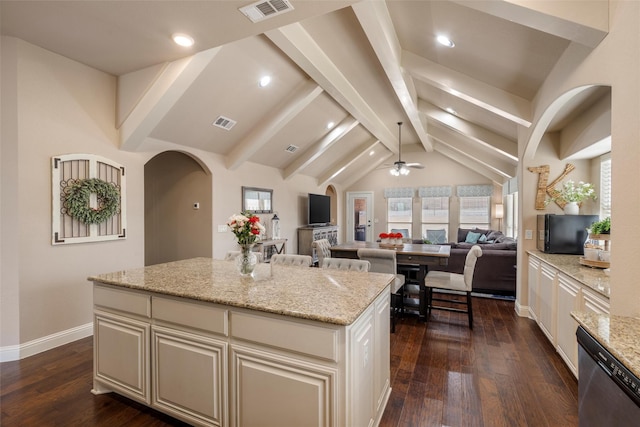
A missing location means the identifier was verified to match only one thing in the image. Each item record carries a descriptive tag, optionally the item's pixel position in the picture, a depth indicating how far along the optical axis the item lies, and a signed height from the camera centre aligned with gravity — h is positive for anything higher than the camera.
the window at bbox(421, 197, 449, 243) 8.94 -0.20
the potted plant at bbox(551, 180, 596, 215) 3.34 +0.19
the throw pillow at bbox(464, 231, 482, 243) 7.46 -0.66
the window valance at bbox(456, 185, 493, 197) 8.38 +0.61
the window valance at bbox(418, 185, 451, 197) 8.84 +0.63
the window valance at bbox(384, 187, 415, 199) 9.32 +0.63
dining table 3.77 -0.61
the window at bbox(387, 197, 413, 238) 9.40 -0.08
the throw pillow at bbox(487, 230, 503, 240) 6.71 -0.56
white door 9.96 -0.15
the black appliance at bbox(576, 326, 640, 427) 0.92 -0.64
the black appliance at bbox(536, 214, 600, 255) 3.31 -0.24
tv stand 7.50 -0.66
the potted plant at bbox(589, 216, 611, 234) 2.45 -0.14
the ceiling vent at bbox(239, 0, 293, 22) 2.07 +1.48
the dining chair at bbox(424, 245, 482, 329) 3.48 -0.87
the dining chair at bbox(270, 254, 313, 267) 2.93 -0.50
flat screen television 7.83 +0.07
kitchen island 1.45 -0.78
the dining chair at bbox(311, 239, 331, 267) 3.92 -0.50
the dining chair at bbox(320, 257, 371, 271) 2.69 -0.50
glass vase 2.27 -0.38
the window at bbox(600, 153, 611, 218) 3.32 +0.32
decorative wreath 3.06 +0.13
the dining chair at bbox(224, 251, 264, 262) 3.17 -0.49
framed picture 5.74 +0.25
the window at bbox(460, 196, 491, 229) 8.45 +0.01
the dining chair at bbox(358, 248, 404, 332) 3.47 -0.62
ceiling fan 5.57 +0.86
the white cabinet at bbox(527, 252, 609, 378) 2.14 -0.84
